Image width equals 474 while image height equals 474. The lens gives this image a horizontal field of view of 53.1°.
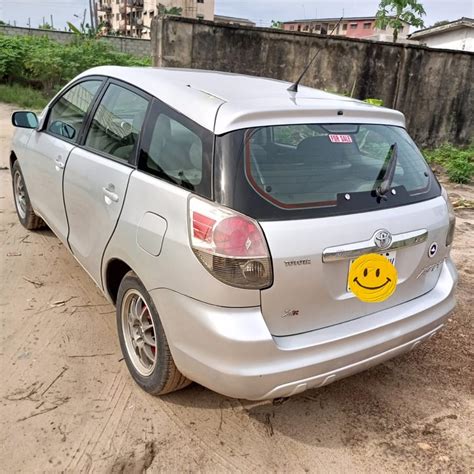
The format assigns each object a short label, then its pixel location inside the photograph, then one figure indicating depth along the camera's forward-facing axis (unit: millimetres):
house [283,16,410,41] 63541
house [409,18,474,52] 23422
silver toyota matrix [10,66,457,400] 1988
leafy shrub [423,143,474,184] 8453
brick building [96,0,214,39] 63312
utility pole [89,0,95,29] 36719
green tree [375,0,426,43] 15703
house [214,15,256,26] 67588
